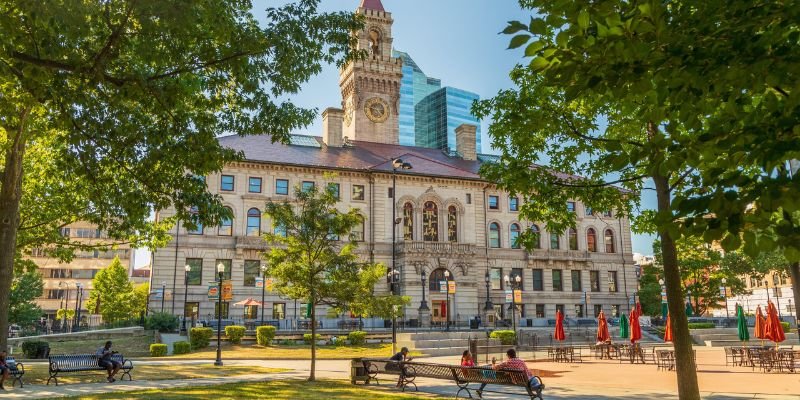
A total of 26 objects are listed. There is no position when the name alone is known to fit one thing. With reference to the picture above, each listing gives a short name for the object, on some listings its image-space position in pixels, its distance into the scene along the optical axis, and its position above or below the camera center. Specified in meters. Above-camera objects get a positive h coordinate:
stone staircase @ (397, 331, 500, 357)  32.56 -2.07
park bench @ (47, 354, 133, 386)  18.67 -1.79
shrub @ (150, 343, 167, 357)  31.88 -2.20
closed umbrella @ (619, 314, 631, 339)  30.92 -1.19
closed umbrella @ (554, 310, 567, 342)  30.62 -1.31
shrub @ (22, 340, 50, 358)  29.27 -1.98
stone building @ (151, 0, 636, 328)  49.22 +6.37
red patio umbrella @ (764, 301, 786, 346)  23.80 -0.87
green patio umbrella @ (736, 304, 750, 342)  28.62 -1.03
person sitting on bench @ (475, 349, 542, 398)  14.38 -1.49
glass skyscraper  141.00 +46.19
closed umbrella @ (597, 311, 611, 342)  28.72 -1.24
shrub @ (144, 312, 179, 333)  38.72 -1.00
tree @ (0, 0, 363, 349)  11.06 +5.00
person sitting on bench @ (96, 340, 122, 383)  19.00 -1.77
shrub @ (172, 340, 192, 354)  32.66 -2.16
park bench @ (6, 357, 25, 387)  17.59 -1.86
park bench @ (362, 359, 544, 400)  14.61 -1.83
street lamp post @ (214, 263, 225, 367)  25.31 -0.65
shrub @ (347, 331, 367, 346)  35.98 -1.85
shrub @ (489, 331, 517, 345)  35.56 -1.84
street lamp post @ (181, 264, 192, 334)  46.61 +1.42
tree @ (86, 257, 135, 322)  70.19 +1.62
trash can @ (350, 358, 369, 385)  18.52 -2.02
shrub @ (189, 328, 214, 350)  34.97 -1.73
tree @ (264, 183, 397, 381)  20.44 +1.71
